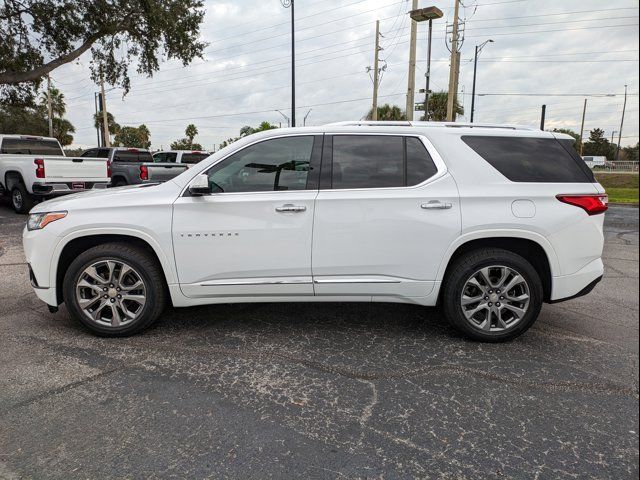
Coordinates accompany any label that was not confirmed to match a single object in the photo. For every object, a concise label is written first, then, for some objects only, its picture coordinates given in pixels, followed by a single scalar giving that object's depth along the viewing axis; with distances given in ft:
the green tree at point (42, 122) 127.83
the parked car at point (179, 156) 54.85
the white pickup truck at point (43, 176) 35.83
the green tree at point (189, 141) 260.13
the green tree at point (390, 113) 121.70
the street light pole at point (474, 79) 103.60
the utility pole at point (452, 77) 64.61
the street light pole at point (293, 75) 71.03
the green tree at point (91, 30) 47.26
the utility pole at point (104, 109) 102.28
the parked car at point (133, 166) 47.48
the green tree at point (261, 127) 135.64
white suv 12.12
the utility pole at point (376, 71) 94.88
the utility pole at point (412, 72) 54.24
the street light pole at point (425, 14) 51.11
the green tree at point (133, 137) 267.51
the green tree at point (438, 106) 121.29
